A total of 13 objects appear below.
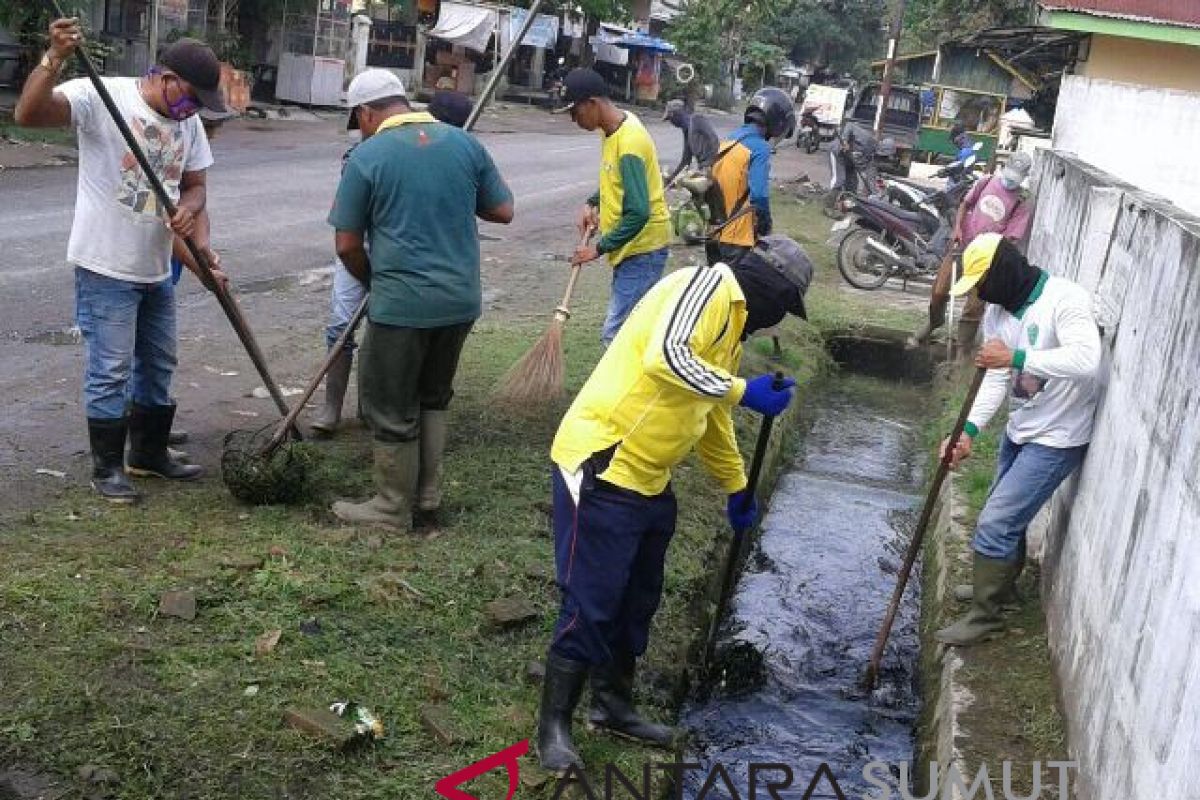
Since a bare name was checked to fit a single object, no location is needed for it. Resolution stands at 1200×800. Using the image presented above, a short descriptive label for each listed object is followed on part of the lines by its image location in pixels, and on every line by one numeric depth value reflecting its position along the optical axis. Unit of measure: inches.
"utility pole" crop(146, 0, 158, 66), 963.3
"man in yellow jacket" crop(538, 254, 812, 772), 155.9
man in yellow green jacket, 275.7
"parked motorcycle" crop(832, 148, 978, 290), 593.9
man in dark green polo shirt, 205.8
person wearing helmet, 348.8
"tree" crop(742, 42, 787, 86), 2228.1
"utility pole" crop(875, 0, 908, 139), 1245.1
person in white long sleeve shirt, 207.6
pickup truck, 1302.9
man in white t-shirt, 209.8
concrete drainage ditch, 214.2
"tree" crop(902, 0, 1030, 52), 1370.6
